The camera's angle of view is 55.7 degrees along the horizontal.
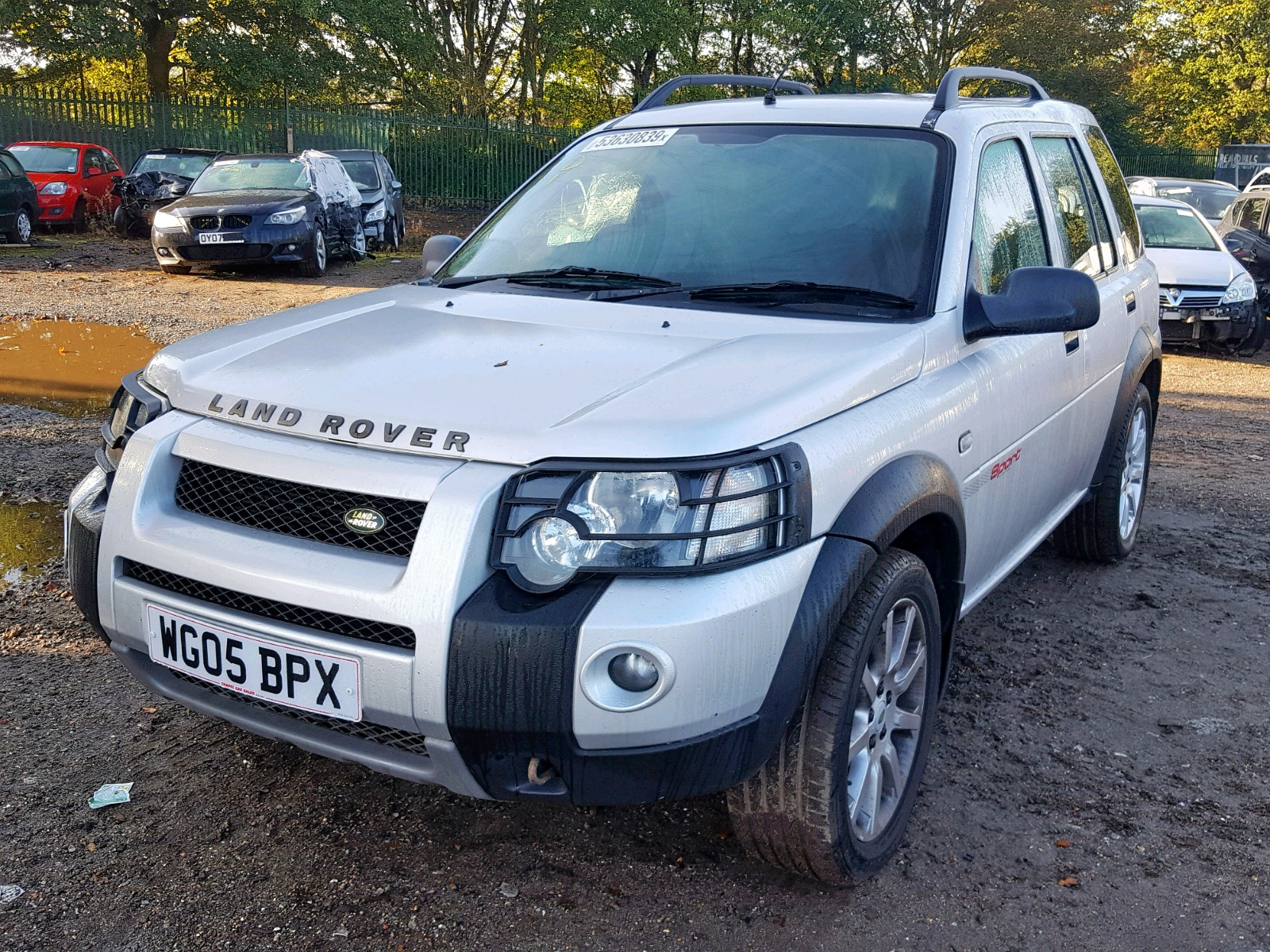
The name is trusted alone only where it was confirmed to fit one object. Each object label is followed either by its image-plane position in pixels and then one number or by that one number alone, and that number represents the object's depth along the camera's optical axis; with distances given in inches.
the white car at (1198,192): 659.4
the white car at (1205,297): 463.8
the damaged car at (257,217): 565.9
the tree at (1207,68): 1505.9
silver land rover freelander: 88.0
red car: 754.2
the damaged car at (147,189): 742.5
